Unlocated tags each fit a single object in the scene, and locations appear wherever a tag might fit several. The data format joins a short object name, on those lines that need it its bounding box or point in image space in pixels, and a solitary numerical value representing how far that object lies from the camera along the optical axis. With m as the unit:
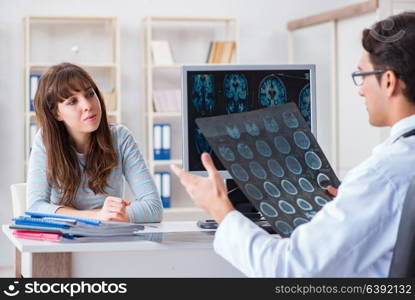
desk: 2.00
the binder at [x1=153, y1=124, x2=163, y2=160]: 5.51
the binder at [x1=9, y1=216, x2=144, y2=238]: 2.07
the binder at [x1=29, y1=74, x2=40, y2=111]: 5.31
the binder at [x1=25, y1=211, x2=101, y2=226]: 2.12
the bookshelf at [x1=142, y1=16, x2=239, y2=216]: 5.66
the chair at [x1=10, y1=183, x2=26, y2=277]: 3.05
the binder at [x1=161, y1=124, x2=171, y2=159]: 5.52
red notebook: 2.05
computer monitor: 2.41
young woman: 2.63
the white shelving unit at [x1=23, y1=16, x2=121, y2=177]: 5.48
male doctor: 1.38
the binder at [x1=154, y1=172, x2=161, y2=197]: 5.52
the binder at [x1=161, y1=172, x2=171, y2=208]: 5.52
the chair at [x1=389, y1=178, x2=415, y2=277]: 1.38
